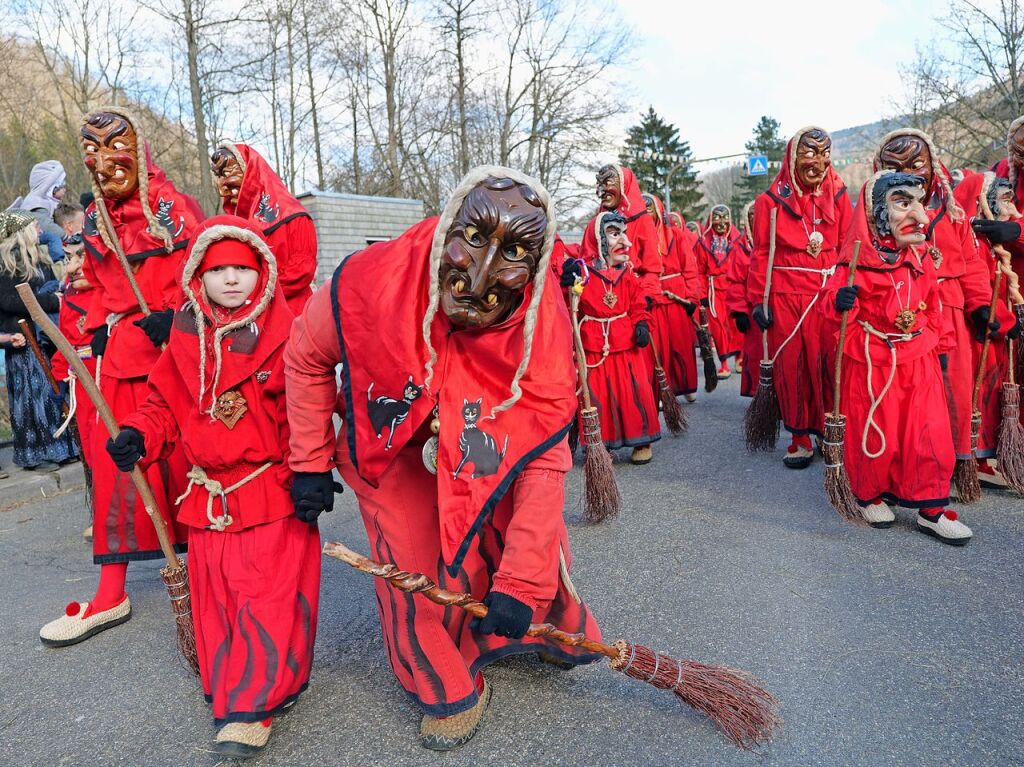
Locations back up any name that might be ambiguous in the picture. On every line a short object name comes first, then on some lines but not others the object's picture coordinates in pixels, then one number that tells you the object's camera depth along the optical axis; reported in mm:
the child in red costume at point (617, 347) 5883
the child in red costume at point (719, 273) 10305
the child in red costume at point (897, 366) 4016
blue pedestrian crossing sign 24375
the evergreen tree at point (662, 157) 43875
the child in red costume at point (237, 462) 2553
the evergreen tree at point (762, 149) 51969
